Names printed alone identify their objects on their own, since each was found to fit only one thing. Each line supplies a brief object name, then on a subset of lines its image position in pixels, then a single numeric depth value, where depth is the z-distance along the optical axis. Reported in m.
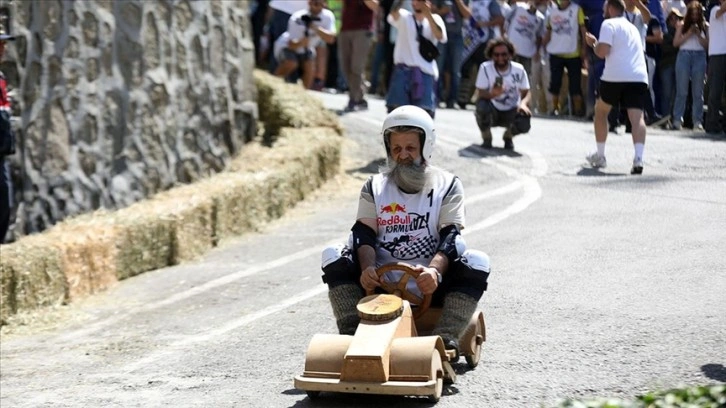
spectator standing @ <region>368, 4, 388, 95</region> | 24.28
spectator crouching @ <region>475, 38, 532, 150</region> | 18.03
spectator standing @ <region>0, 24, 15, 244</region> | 12.57
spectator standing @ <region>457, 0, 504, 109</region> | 22.34
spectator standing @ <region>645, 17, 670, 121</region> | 18.86
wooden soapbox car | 7.15
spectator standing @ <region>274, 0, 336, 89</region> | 22.64
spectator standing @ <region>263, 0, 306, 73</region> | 24.98
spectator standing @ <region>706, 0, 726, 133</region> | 17.75
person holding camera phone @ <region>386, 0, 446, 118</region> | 17.09
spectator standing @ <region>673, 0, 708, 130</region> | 18.45
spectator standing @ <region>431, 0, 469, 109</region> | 21.45
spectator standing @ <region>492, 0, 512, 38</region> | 21.94
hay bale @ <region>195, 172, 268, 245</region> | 14.45
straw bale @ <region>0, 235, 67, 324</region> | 11.08
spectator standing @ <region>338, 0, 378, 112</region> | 21.50
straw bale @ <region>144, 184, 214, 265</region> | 13.62
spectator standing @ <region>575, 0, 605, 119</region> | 19.45
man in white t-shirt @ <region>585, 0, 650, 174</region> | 15.66
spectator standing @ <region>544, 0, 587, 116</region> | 20.30
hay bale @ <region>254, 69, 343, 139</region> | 18.80
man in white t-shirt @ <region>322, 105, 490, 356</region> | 7.90
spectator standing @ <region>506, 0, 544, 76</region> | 20.92
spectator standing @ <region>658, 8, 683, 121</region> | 19.25
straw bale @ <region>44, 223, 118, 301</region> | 11.96
